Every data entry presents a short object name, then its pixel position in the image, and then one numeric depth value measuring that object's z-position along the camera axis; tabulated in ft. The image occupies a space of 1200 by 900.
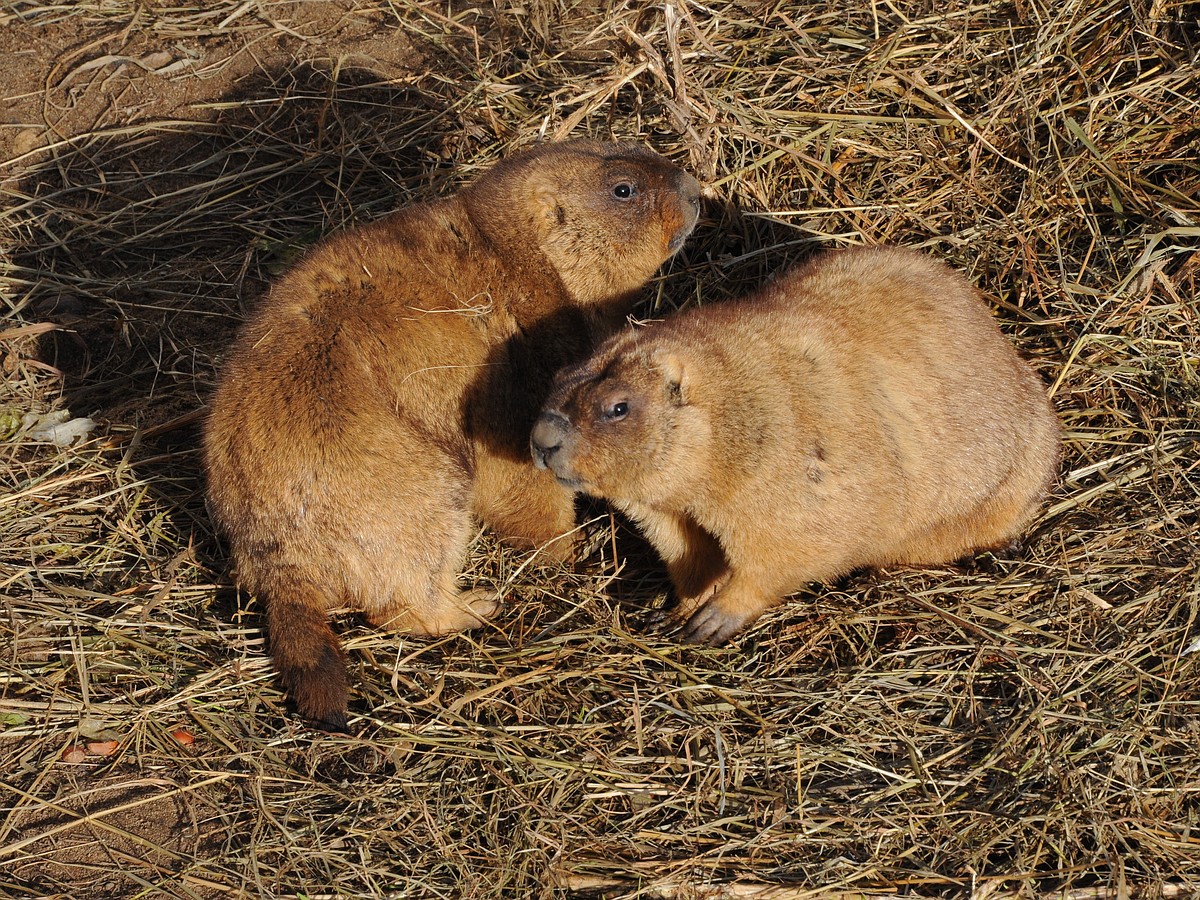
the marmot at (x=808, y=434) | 29.12
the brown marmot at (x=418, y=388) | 29.17
